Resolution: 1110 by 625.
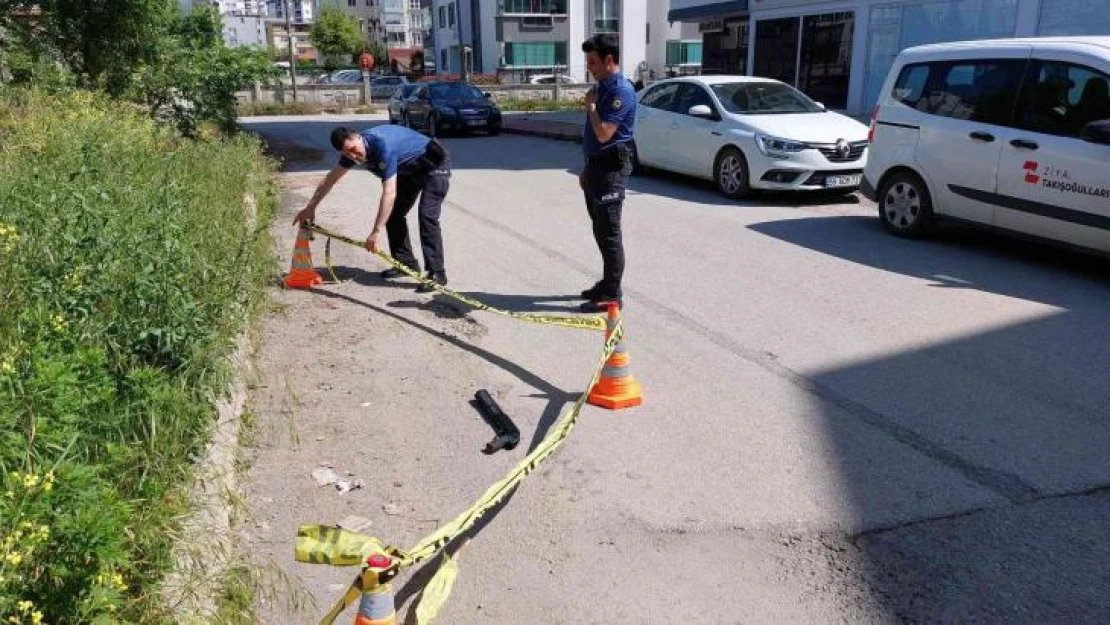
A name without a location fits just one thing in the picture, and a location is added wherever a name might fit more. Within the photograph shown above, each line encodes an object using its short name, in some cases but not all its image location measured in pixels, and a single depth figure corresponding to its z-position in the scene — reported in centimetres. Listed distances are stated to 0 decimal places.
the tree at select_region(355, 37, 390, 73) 9075
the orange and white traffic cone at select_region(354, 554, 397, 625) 252
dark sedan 2305
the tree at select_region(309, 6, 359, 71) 7981
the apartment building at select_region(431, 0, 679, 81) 6244
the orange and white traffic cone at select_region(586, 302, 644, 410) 494
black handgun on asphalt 448
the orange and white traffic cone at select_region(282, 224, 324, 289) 741
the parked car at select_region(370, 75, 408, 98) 4716
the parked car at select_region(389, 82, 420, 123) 2555
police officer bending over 671
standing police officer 631
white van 726
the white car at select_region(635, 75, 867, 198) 1105
